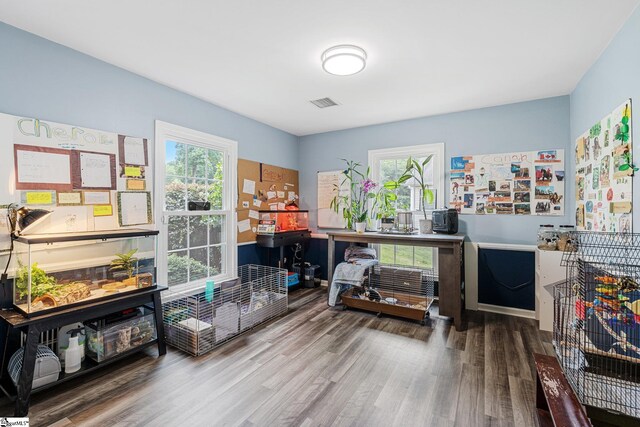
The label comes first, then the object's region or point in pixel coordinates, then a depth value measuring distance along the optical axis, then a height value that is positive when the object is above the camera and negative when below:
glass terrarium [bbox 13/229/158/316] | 1.91 -0.42
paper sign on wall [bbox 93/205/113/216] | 2.41 +0.01
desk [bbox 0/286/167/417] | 1.74 -0.73
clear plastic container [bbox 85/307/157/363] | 2.18 -0.98
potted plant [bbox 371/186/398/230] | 3.80 +0.05
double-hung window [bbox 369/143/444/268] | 3.81 +0.37
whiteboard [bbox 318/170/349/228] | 4.53 +0.25
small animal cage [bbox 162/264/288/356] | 2.57 -1.01
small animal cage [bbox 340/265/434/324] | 3.21 -1.02
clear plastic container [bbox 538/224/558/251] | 2.90 -0.29
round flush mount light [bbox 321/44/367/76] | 2.26 +1.21
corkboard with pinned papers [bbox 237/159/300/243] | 3.84 +0.27
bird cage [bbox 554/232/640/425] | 1.32 -0.71
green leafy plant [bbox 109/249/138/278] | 2.35 -0.42
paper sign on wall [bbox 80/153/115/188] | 2.34 +0.34
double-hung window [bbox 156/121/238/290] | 2.96 +0.06
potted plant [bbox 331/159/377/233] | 4.13 +0.21
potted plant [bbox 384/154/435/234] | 3.54 +0.36
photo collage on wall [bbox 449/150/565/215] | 3.21 +0.31
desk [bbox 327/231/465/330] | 2.97 -0.61
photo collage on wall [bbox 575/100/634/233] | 1.93 +0.27
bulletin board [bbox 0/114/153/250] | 2.00 +0.30
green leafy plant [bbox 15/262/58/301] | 1.91 -0.47
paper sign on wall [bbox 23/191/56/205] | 2.06 +0.10
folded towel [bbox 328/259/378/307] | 3.52 -0.80
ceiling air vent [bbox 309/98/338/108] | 3.35 +1.27
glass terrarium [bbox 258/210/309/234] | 3.99 -0.15
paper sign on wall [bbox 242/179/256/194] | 3.87 +0.33
